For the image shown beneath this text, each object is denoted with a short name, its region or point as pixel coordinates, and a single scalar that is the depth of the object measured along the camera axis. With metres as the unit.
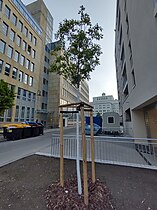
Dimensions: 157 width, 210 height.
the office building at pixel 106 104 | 87.81
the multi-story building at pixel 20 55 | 19.55
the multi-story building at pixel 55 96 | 32.37
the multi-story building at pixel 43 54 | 30.10
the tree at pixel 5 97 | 12.05
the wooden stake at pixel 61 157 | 3.17
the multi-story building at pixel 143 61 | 5.14
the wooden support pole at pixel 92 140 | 3.36
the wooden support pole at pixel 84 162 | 2.59
